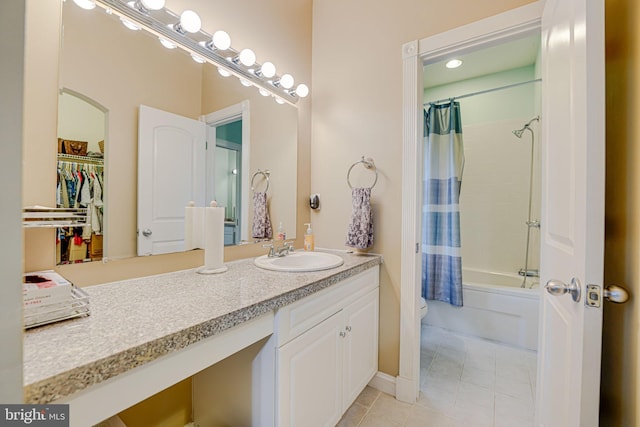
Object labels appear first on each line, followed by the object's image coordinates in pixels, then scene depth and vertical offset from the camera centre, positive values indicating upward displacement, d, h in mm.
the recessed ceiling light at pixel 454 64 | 2704 +1555
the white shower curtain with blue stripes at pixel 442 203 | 2545 +123
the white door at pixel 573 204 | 701 +41
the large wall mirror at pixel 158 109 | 1009 +482
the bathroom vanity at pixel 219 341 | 559 -360
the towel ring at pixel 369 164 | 1798 +338
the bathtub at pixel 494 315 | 2203 -881
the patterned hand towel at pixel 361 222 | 1731 -49
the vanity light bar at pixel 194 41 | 1096 +823
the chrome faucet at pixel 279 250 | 1636 -230
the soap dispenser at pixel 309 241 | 1901 -194
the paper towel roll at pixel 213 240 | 1240 -129
